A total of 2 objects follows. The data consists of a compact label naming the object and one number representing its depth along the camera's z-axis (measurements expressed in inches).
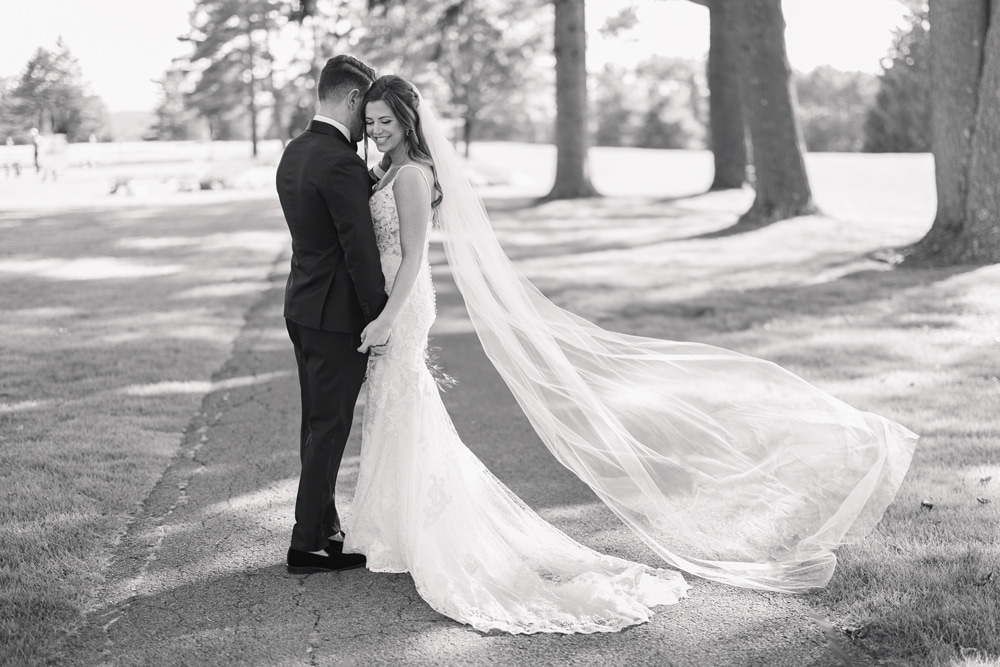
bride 164.6
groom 160.2
